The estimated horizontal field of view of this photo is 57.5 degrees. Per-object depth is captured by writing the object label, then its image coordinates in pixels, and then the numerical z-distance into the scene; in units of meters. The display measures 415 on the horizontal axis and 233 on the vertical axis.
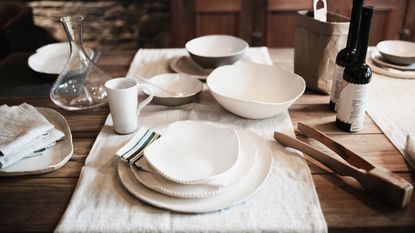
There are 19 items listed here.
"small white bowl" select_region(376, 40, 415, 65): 1.16
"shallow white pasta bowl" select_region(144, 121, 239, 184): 0.69
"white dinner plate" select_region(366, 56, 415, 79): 1.12
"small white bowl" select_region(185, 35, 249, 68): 1.31
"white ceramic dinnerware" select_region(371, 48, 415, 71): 1.15
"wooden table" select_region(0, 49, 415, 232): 0.62
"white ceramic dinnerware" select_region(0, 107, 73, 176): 0.73
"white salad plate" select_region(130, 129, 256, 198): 0.64
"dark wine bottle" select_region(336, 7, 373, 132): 0.77
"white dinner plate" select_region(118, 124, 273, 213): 0.63
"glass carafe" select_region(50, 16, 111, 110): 1.00
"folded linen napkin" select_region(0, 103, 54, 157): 0.75
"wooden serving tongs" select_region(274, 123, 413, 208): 0.63
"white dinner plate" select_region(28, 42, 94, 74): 1.19
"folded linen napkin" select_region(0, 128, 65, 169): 0.74
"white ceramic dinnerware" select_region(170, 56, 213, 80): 1.18
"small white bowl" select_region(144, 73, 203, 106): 0.99
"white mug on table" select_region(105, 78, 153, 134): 0.81
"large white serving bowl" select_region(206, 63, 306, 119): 0.93
